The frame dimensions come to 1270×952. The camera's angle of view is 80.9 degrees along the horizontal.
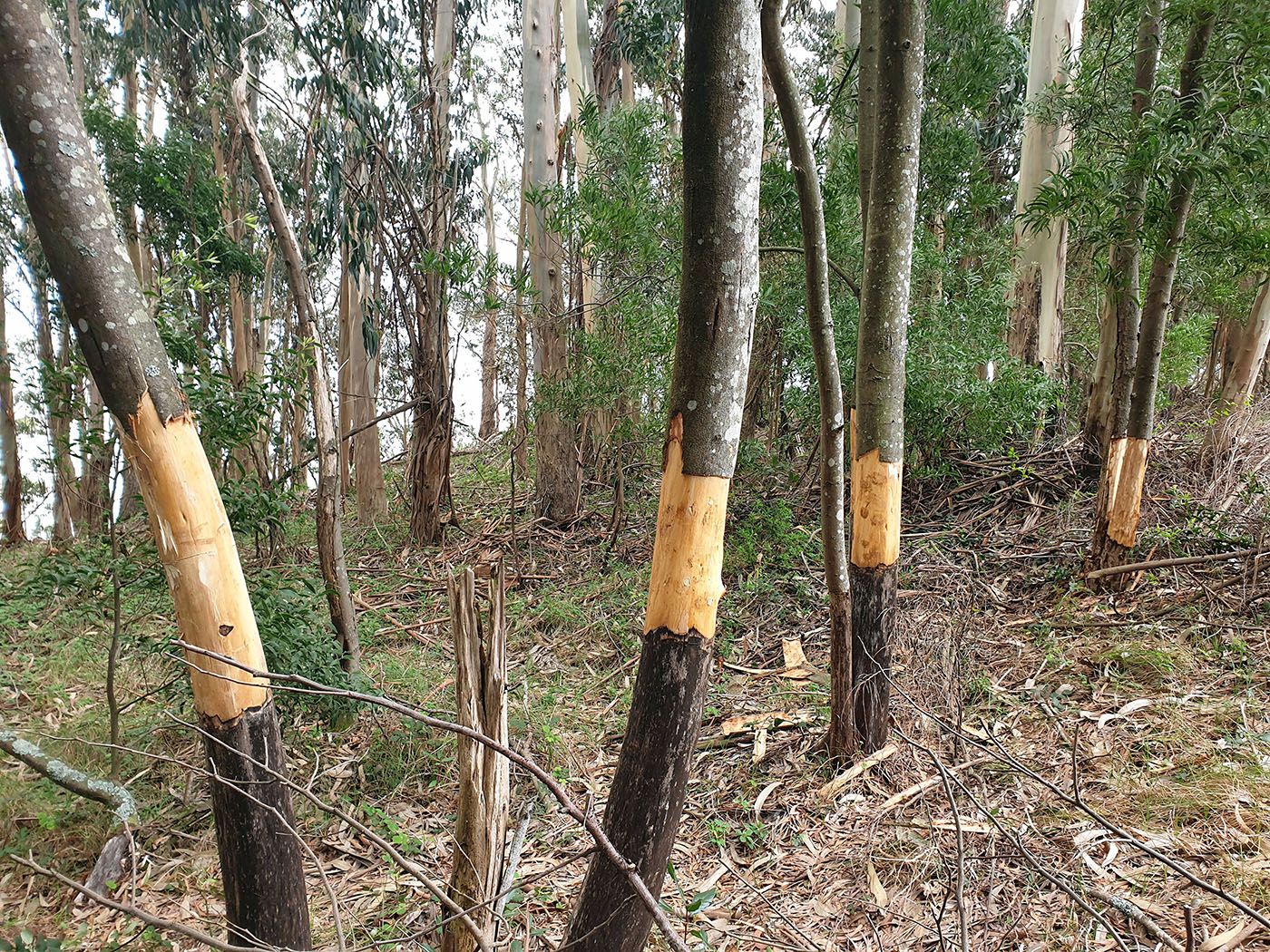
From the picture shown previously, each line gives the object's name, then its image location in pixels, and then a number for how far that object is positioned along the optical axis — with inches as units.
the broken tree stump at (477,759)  89.7
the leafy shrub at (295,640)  142.7
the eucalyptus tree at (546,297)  306.7
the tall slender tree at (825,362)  119.8
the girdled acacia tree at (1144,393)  168.1
